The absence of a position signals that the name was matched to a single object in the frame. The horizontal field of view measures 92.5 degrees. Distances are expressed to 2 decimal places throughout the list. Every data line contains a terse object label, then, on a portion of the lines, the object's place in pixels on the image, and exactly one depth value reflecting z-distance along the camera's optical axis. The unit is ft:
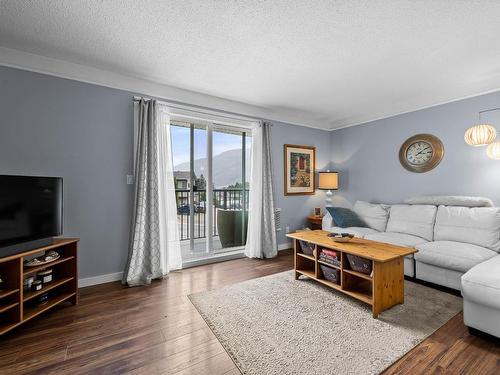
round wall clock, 11.33
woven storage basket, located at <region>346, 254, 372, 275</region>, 7.27
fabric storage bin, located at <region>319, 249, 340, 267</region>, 8.21
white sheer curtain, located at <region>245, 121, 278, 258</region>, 12.69
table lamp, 14.40
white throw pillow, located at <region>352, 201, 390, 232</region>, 12.03
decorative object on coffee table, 8.25
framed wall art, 14.26
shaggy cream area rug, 5.15
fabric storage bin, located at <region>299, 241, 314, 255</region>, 9.26
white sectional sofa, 5.82
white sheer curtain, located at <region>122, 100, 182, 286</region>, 9.37
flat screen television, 6.23
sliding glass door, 11.88
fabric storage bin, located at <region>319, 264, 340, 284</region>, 8.23
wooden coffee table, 6.80
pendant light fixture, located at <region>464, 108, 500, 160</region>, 8.83
